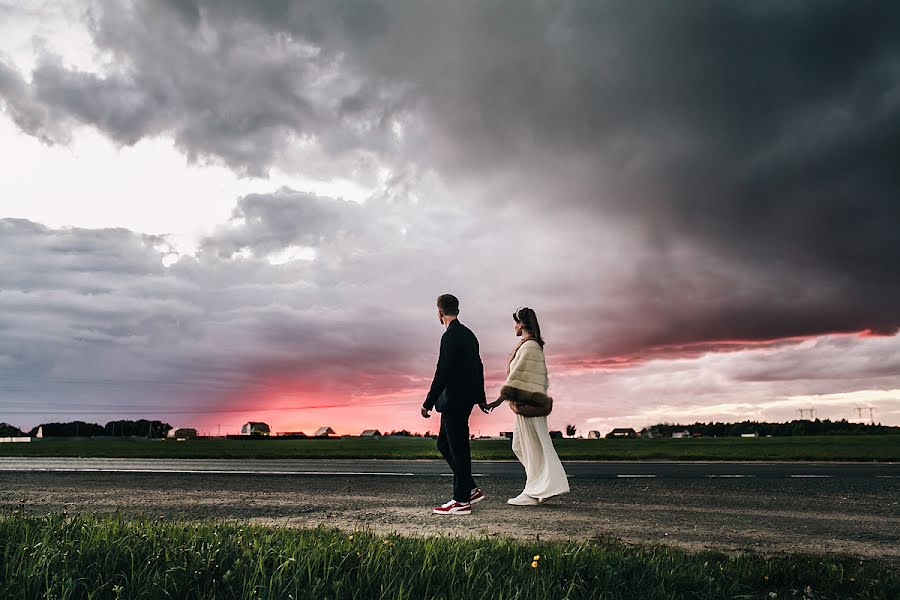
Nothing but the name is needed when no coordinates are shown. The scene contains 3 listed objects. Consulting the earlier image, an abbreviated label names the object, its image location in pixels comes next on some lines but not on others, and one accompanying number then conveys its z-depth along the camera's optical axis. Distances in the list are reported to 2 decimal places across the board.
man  7.88
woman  8.75
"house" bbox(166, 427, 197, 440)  76.94
